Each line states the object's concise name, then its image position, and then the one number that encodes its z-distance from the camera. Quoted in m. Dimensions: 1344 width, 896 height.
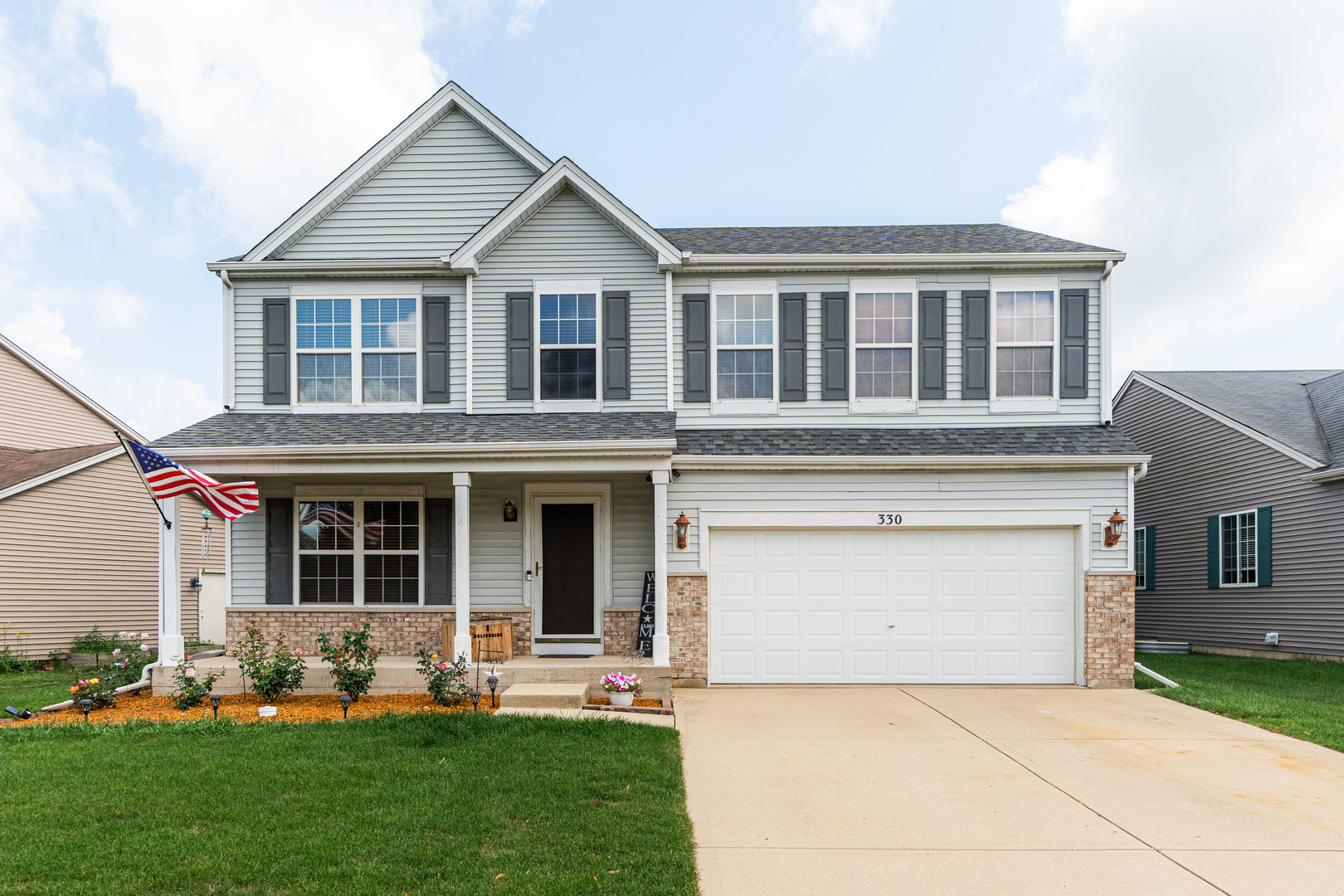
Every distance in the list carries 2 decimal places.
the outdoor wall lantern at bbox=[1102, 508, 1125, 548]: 10.27
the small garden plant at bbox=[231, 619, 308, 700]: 8.88
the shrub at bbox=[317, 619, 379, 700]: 8.78
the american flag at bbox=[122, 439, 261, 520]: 8.77
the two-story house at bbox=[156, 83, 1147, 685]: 10.44
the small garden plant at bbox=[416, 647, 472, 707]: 8.59
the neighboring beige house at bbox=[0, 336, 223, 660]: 13.80
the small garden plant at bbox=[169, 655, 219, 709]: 8.69
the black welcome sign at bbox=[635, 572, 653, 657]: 10.32
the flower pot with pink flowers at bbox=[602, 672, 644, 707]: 8.68
